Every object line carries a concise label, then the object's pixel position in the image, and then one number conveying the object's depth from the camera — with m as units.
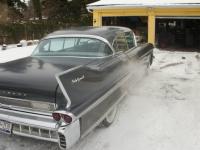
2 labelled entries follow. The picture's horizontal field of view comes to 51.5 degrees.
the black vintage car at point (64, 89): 2.64
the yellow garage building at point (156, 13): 10.06
